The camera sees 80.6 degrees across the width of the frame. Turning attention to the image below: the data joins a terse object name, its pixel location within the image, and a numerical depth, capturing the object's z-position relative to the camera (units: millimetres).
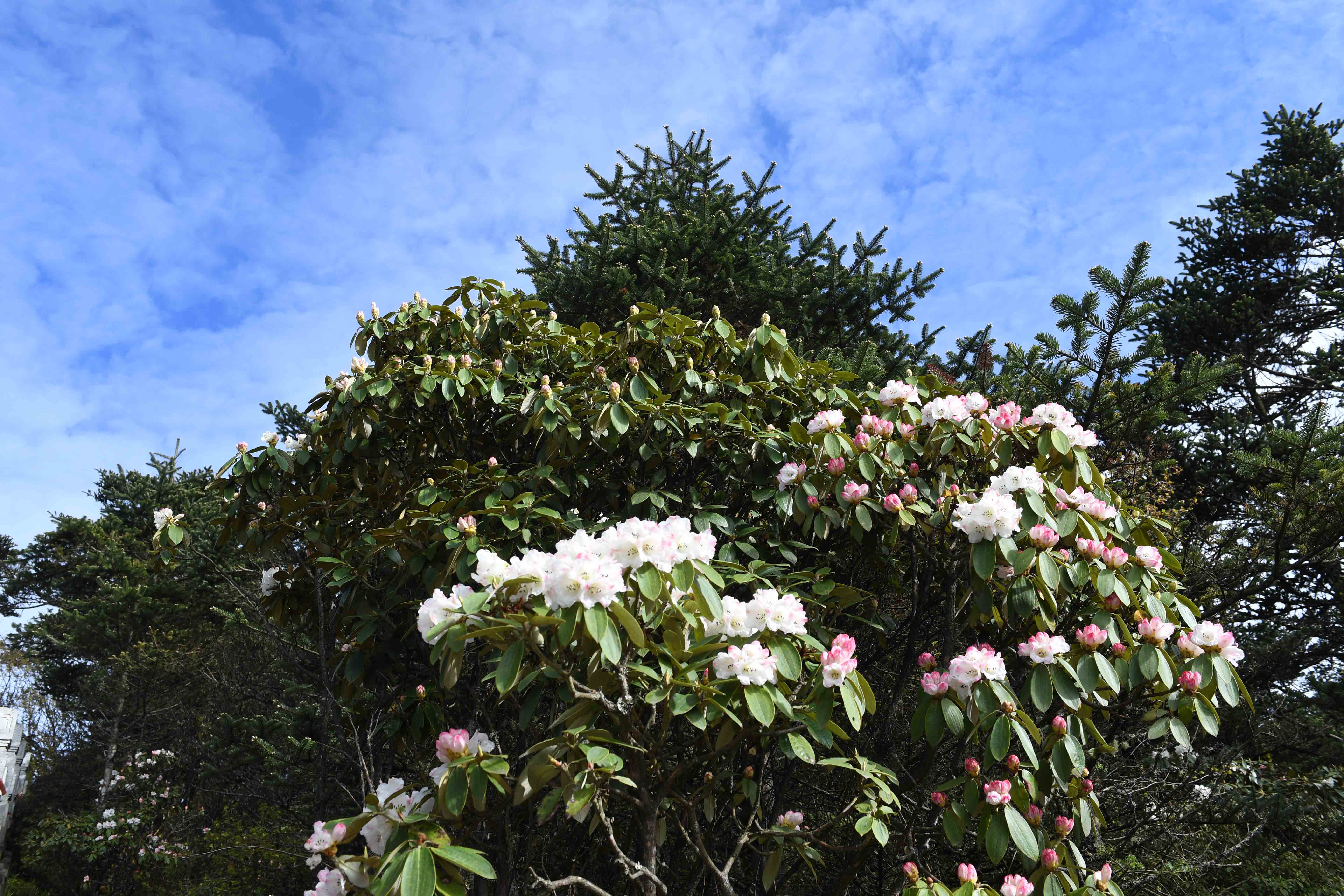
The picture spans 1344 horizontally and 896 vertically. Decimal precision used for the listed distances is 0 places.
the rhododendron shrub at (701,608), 1878
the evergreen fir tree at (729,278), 5500
